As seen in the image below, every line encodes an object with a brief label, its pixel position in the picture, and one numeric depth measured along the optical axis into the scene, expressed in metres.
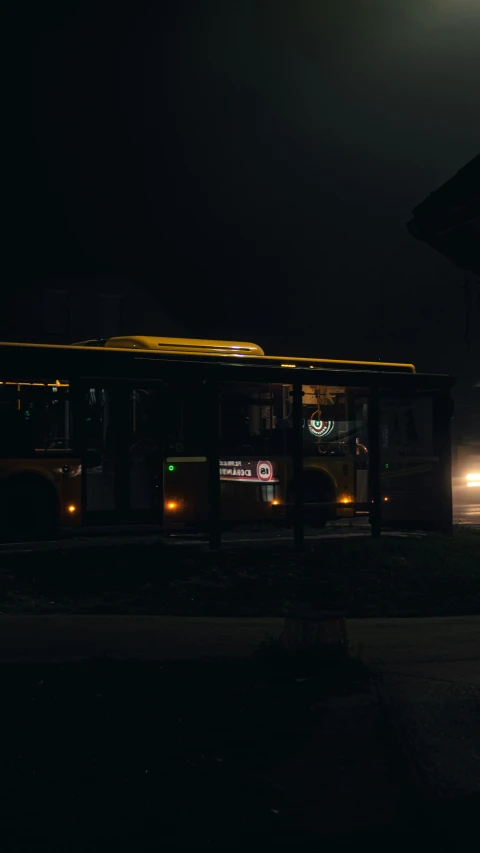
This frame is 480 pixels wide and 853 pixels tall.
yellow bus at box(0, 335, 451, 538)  17.81
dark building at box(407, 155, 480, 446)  5.60
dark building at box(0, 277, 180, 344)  61.38
